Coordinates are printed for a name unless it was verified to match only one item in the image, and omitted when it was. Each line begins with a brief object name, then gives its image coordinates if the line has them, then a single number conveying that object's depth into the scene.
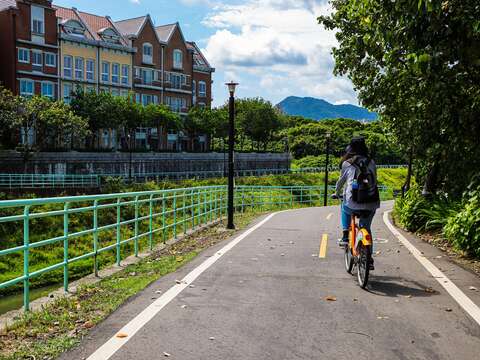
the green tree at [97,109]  54.12
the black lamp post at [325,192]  38.79
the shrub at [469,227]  10.47
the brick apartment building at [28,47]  53.31
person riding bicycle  7.77
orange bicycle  7.36
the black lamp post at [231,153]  16.44
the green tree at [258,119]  77.56
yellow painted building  58.47
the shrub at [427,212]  14.86
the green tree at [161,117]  61.06
